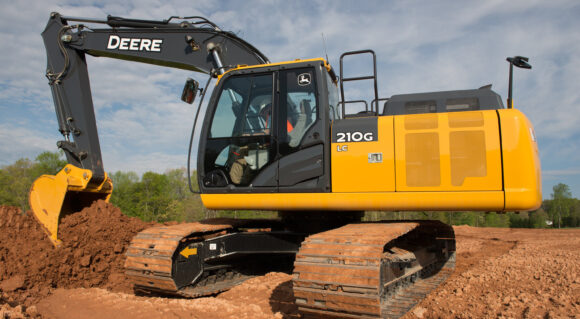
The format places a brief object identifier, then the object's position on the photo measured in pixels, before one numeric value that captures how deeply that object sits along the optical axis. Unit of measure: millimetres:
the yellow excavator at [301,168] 4156
